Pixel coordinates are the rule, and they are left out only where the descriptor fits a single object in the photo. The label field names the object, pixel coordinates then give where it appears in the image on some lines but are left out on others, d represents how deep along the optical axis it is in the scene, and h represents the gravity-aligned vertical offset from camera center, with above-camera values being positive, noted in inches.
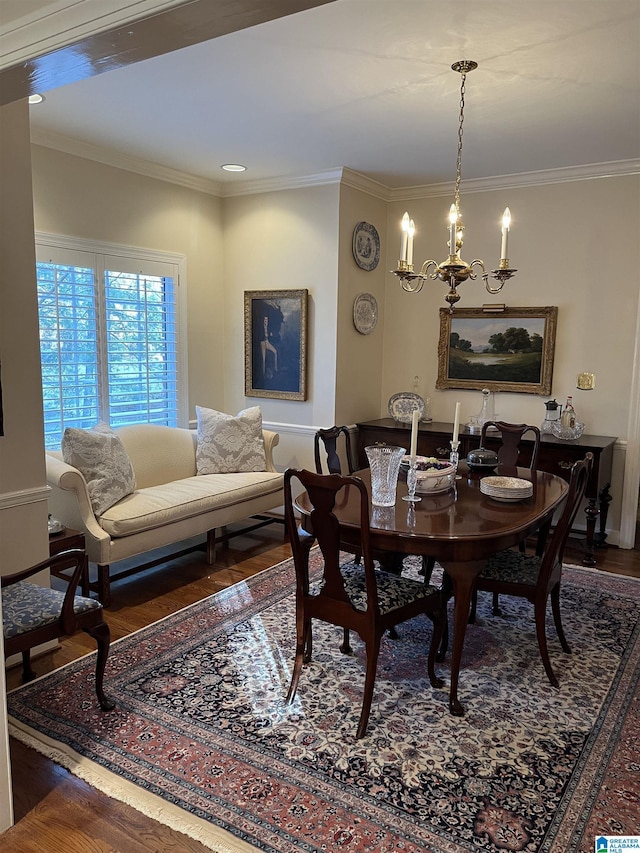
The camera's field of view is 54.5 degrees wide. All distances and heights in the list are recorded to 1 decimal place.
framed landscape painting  189.8 +0.2
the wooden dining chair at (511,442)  156.9 -23.3
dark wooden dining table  94.8 -28.4
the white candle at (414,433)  111.1 -15.5
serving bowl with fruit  120.9 -24.9
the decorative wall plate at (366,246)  195.5 +32.3
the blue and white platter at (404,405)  204.2 -18.9
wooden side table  124.7 -40.6
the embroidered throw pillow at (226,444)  183.5 -29.5
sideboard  166.4 -28.5
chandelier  113.5 +17.1
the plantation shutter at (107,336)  161.2 +1.8
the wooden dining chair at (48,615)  89.5 -40.5
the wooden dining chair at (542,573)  108.2 -40.5
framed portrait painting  199.9 +0.6
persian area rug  77.2 -58.4
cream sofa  136.0 -38.6
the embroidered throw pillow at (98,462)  141.4 -27.8
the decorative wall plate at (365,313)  200.1 +11.1
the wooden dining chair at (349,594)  91.7 -39.9
